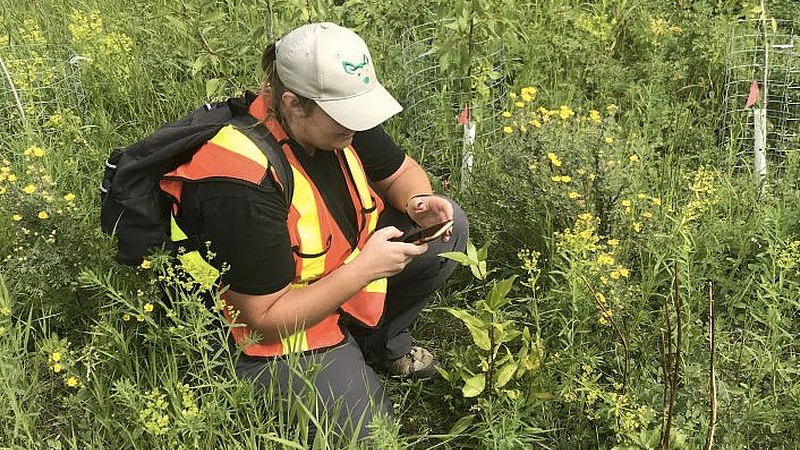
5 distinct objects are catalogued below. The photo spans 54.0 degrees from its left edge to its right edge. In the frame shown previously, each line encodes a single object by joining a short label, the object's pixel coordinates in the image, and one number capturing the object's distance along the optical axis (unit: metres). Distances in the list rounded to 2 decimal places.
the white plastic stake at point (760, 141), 3.47
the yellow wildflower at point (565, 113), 3.21
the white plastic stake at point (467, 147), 3.49
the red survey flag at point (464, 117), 3.47
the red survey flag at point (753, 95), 3.49
